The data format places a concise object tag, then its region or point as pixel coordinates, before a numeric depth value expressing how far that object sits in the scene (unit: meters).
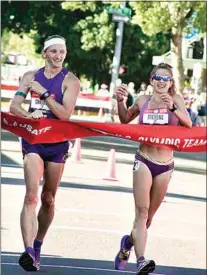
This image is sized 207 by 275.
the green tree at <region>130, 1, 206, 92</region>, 46.09
